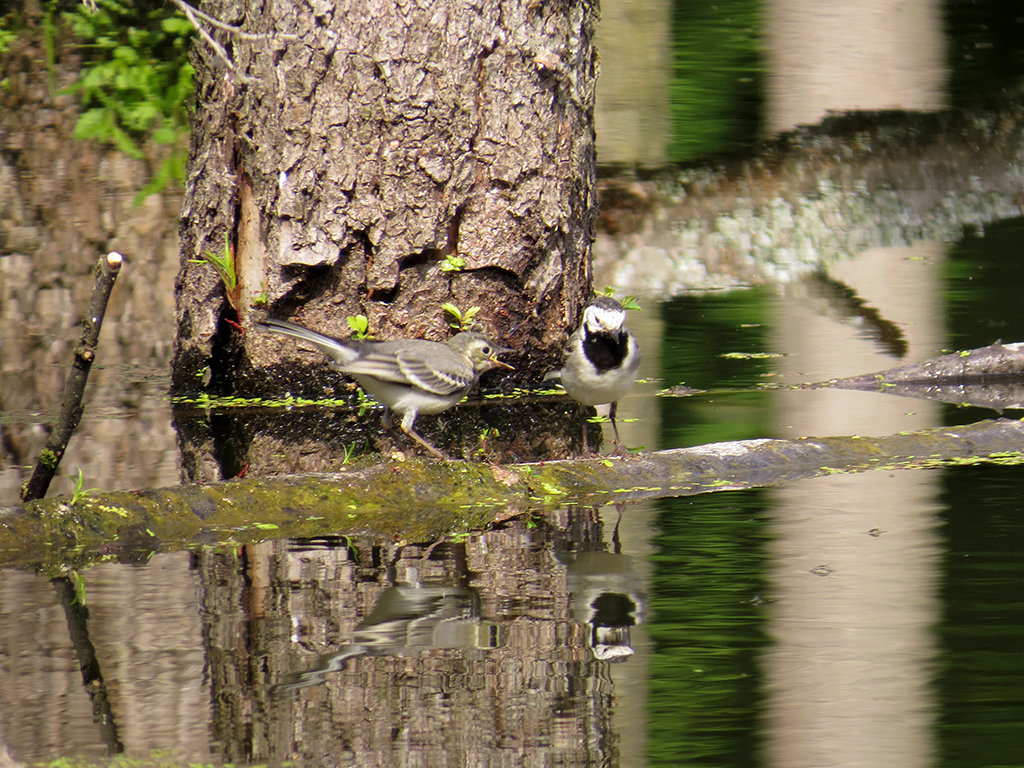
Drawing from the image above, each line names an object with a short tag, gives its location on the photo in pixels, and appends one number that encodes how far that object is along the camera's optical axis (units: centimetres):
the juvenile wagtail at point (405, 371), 1287
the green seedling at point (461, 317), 1549
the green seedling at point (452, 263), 1541
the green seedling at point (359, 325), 1527
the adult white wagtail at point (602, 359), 1320
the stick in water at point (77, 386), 955
